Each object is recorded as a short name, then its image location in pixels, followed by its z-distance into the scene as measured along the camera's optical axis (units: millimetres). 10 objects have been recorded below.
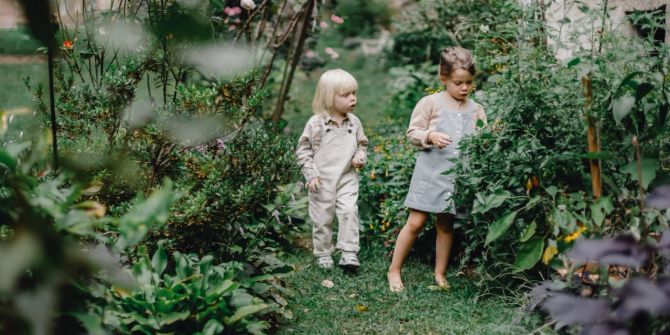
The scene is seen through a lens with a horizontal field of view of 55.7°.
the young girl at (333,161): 4344
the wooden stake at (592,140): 2704
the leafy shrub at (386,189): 4574
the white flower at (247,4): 5234
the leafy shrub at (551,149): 3045
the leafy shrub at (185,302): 2777
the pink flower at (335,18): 6008
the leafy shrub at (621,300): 1992
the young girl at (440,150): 3922
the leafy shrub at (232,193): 3299
